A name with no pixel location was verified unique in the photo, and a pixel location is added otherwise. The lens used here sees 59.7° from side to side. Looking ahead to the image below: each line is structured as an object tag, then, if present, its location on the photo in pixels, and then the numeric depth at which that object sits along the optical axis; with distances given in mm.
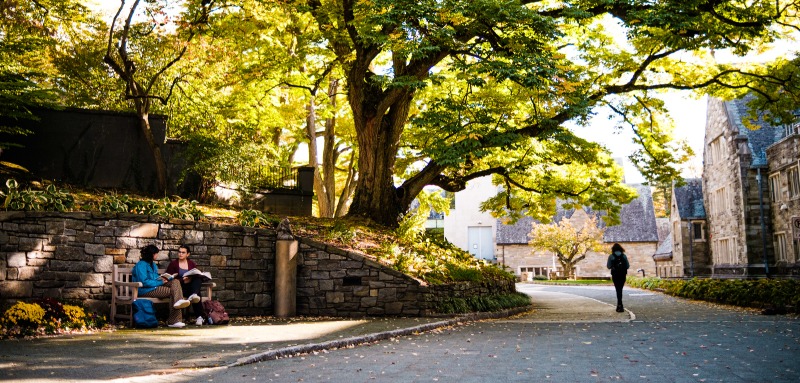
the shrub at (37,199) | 11453
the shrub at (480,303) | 14328
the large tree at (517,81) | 13742
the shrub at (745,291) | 16266
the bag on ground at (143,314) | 11148
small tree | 45906
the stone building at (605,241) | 51250
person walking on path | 17125
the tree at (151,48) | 17750
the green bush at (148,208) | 12812
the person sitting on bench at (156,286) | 11367
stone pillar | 13680
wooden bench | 11311
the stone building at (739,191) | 31438
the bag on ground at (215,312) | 11805
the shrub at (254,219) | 14657
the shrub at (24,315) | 9695
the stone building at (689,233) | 40312
